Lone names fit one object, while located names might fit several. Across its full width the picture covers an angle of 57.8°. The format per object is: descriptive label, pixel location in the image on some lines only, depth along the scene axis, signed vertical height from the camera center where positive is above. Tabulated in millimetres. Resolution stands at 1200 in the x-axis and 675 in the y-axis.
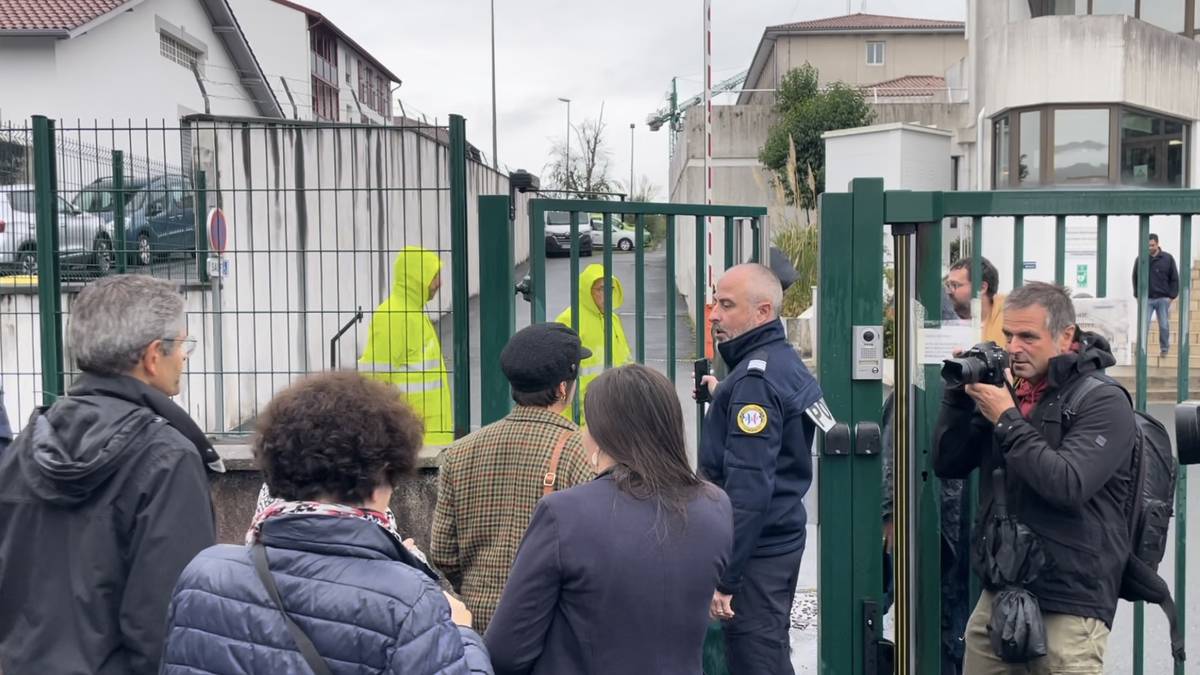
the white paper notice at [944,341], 3502 -186
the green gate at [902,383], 3463 -330
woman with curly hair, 1866 -512
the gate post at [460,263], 5176 +113
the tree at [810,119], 26953 +4280
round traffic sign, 6566 +339
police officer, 3650 -597
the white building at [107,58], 23172 +5307
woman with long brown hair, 2428 -633
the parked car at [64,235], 6145 +316
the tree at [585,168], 59562 +6743
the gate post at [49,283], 5793 +31
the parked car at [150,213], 6254 +438
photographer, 2979 -504
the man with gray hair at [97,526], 2436 -542
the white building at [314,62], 41781 +10485
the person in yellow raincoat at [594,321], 4703 -157
